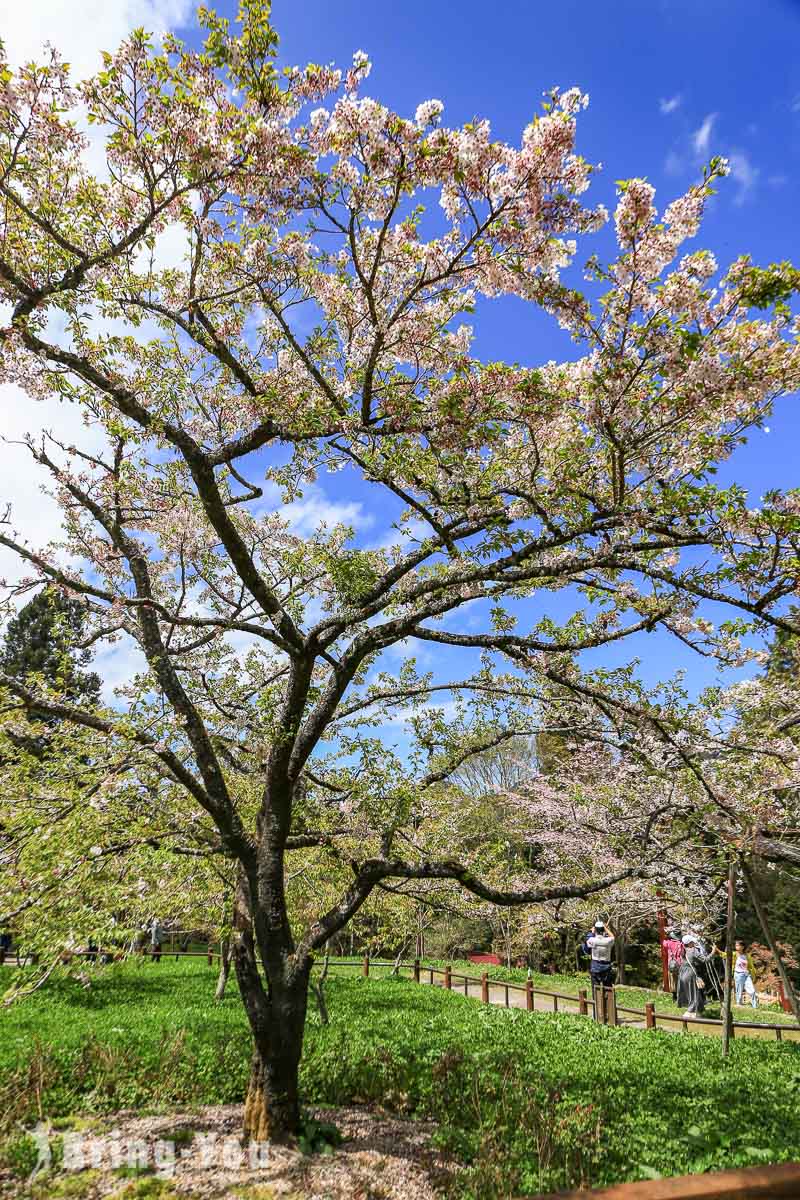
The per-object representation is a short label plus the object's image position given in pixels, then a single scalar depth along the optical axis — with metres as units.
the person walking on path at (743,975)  16.77
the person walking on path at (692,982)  13.64
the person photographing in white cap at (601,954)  13.47
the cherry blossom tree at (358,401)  4.63
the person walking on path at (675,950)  14.91
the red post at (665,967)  17.99
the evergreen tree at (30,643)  34.62
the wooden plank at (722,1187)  1.26
